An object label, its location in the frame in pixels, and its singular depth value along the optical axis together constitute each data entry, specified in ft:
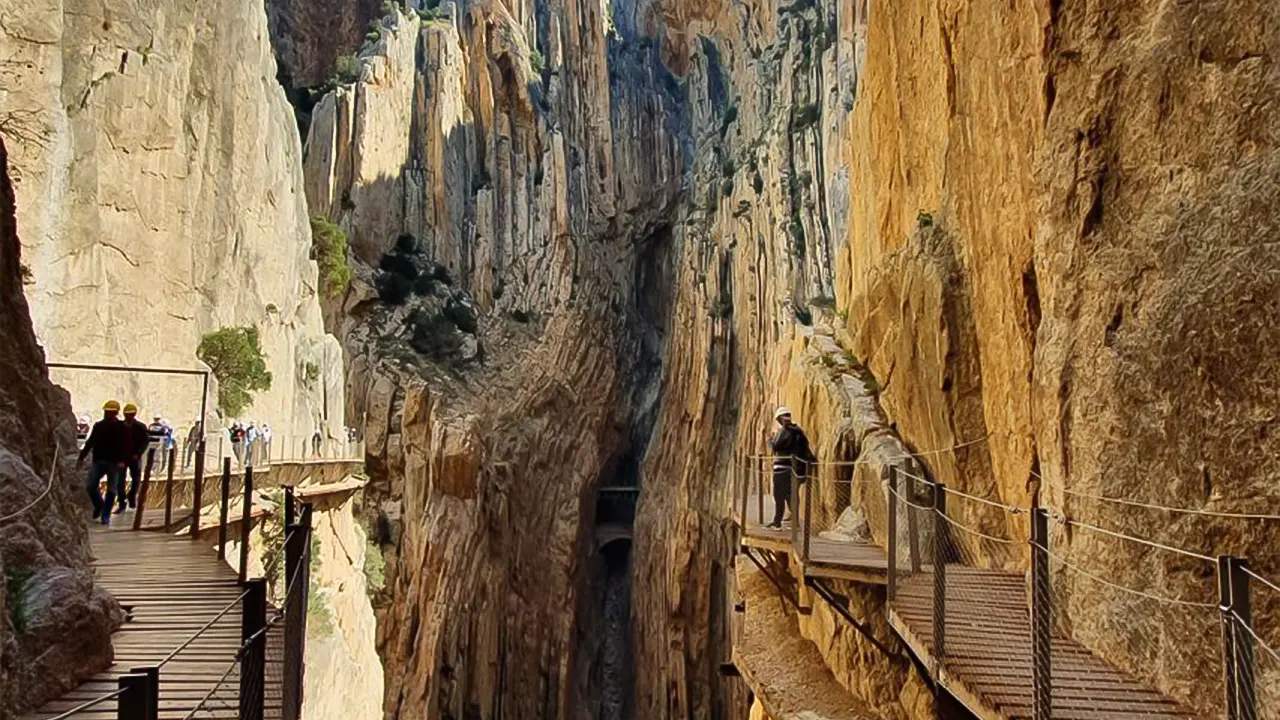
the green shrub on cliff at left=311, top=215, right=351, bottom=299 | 119.34
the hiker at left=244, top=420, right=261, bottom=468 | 61.31
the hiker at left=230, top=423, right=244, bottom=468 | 65.21
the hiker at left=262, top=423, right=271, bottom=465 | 72.23
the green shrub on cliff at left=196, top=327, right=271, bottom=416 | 70.69
